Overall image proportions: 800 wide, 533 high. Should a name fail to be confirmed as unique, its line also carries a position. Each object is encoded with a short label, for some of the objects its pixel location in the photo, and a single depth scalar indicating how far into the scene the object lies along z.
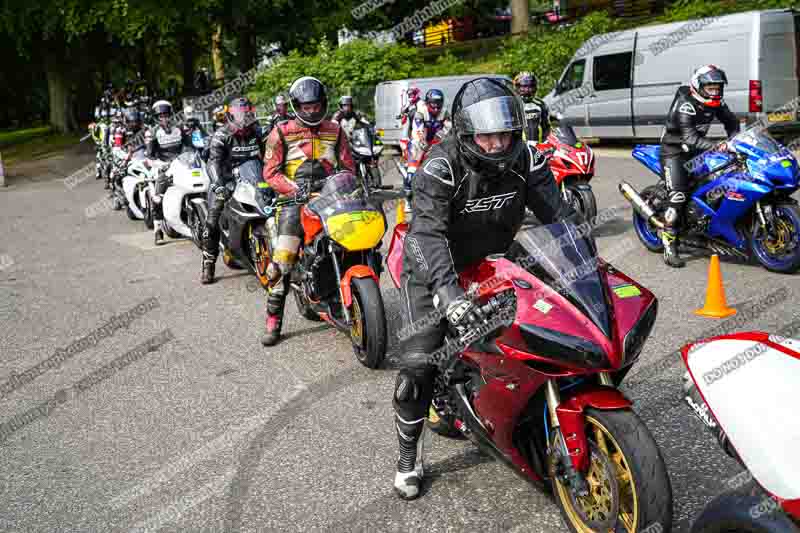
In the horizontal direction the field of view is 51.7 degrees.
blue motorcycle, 7.31
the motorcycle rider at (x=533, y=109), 10.41
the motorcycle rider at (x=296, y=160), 6.66
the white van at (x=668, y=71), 15.16
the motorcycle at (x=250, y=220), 7.77
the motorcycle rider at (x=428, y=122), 13.65
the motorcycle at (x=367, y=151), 15.05
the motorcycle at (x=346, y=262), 5.82
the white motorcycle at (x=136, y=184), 14.09
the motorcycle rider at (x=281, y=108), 13.33
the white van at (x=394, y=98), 19.22
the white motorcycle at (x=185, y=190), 10.84
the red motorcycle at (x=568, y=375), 2.98
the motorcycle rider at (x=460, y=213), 3.48
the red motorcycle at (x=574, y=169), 9.70
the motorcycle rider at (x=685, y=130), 7.81
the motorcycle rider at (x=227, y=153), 8.95
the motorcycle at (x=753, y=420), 2.22
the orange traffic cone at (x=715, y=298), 6.41
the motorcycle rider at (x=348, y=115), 15.94
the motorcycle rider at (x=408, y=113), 14.44
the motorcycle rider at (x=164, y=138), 13.34
